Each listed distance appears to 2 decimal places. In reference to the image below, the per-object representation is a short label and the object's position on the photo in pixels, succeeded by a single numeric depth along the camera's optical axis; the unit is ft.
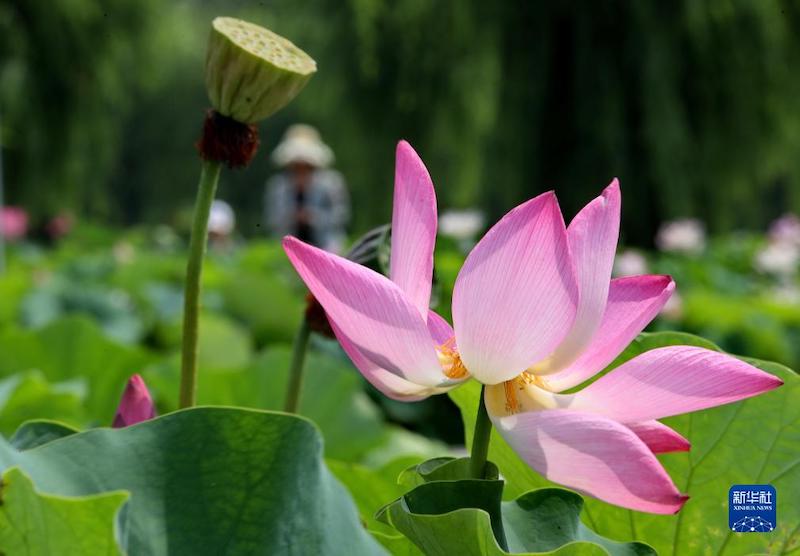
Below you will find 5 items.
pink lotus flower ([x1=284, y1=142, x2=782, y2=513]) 6.25
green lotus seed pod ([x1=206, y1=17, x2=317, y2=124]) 6.70
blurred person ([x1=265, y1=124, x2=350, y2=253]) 45.72
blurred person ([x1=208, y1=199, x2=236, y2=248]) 64.96
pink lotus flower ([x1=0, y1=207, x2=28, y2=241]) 62.99
